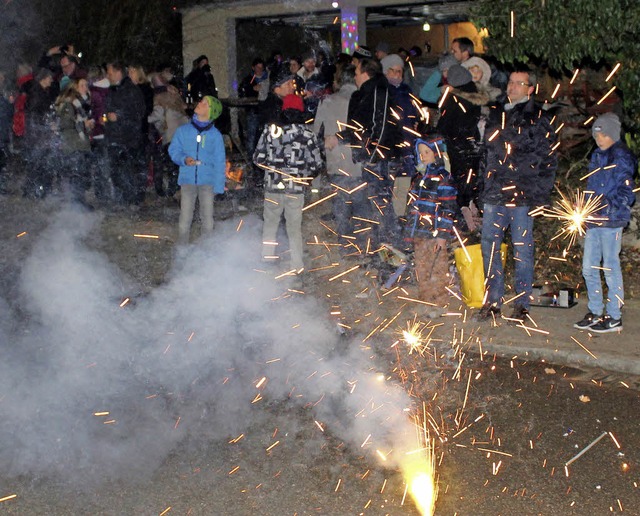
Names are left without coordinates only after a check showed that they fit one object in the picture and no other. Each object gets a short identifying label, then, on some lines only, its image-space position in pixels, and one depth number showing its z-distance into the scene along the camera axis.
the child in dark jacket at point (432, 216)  7.47
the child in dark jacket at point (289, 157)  8.22
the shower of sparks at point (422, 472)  4.31
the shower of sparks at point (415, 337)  6.80
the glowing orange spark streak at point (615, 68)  7.19
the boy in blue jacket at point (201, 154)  8.92
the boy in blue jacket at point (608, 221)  6.75
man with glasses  6.95
